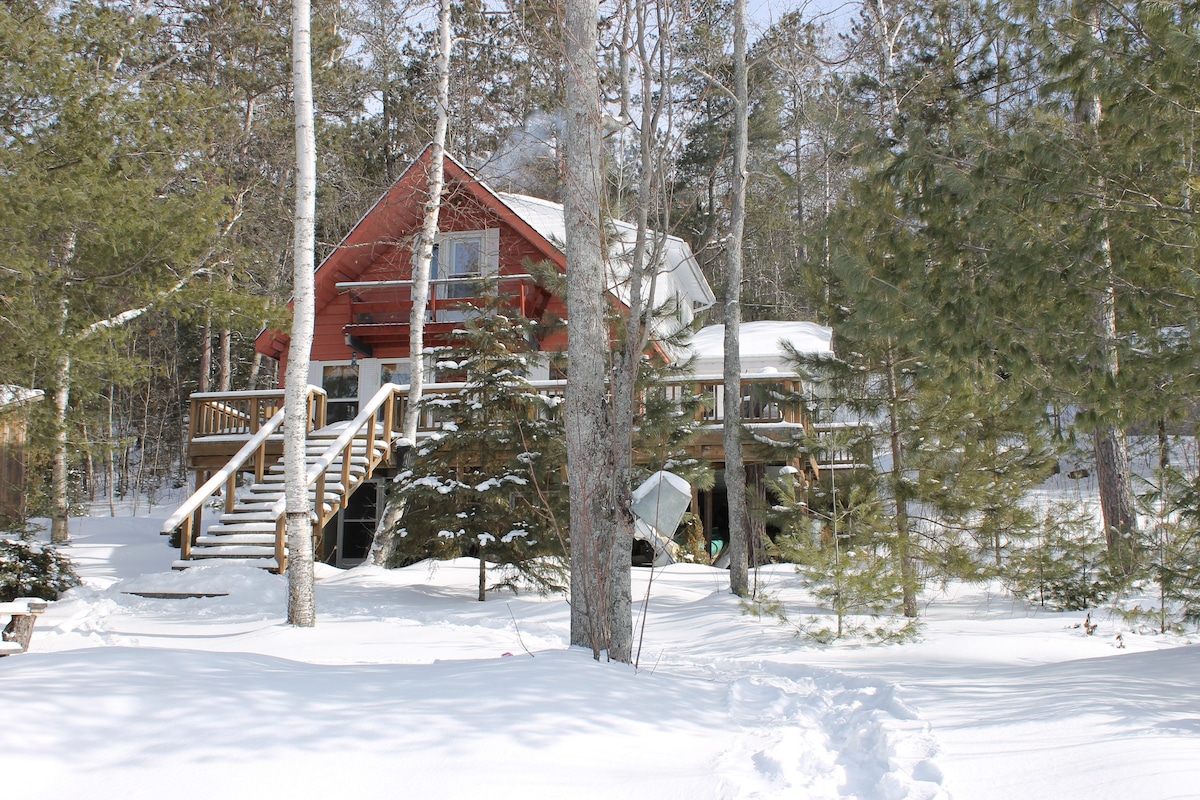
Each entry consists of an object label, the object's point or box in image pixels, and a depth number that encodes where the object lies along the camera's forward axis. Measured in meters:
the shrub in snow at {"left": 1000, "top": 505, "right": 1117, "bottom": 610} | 9.11
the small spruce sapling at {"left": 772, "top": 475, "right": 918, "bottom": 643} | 7.83
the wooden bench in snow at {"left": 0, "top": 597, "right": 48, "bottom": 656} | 6.59
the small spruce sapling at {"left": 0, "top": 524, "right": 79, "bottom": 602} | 9.50
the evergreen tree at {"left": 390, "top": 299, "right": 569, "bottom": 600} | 9.79
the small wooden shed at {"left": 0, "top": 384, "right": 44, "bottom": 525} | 14.55
